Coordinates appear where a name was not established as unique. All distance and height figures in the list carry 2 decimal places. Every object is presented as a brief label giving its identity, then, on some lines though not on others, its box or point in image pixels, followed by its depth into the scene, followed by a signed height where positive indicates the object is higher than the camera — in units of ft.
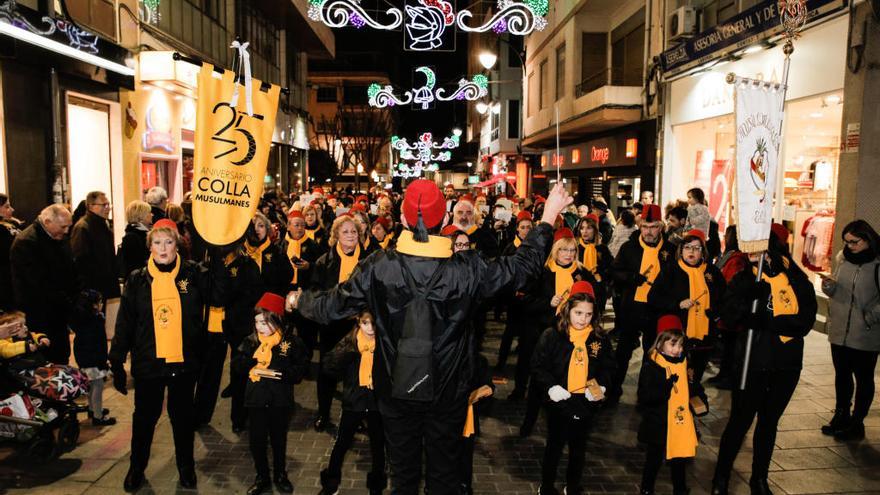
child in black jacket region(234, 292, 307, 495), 15.08 -4.35
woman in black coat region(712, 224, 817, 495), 14.66 -3.40
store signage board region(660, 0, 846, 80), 30.67 +9.61
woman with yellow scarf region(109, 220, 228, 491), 14.62 -3.29
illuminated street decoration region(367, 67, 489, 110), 55.42 +9.65
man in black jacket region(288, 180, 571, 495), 10.47 -1.96
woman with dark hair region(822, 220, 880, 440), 17.92 -3.37
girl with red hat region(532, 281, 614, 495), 14.61 -4.15
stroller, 16.30 -5.65
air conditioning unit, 41.86 +12.22
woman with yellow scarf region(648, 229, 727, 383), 19.84 -2.84
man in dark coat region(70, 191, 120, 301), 22.30 -1.81
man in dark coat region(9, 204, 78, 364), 19.25 -2.38
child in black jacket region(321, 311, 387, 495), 15.14 -4.79
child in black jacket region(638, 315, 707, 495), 14.47 -4.69
